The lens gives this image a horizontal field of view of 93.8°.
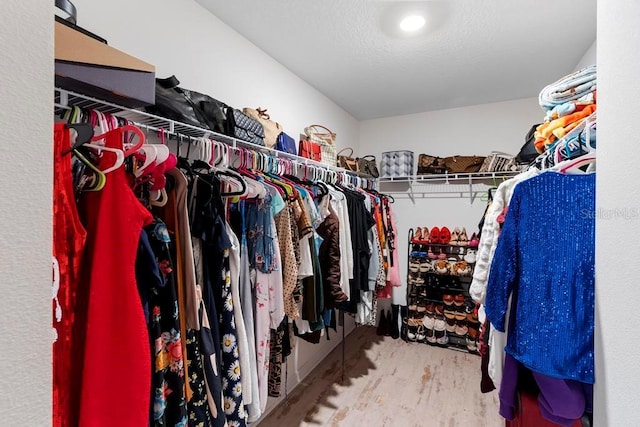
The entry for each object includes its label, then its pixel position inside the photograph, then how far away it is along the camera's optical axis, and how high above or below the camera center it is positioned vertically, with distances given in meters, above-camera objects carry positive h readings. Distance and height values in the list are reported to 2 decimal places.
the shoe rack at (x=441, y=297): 2.87 -0.84
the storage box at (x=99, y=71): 0.84 +0.43
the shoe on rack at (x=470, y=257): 2.82 -0.41
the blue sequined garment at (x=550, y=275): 0.92 -0.20
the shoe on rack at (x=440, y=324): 2.94 -1.08
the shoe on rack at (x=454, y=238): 2.97 -0.24
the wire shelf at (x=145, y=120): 0.97 +0.37
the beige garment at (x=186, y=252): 0.96 -0.13
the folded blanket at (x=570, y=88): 1.19 +0.53
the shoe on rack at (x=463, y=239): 2.93 -0.25
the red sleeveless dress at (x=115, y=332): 0.74 -0.30
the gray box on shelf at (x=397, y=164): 3.24 +0.54
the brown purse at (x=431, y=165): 3.12 +0.51
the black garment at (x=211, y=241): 1.04 -0.10
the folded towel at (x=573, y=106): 1.17 +0.45
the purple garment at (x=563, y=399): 0.93 -0.59
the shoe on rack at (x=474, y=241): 2.86 -0.26
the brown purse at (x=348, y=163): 2.82 +0.48
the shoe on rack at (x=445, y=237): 3.00 -0.23
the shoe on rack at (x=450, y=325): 2.90 -1.09
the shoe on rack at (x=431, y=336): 3.01 -1.24
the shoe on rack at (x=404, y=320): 3.17 -1.15
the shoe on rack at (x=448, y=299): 2.95 -0.85
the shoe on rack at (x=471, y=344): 2.82 -1.23
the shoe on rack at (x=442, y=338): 2.97 -1.24
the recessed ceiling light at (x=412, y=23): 1.75 +1.15
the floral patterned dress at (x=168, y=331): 0.88 -0.36
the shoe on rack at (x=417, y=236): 3.12 -0.24
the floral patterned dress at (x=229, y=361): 1.11 -0.56
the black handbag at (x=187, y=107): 1.24 +0.47
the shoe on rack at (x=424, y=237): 3.09 -0.24
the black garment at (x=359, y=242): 2.18 -0.21
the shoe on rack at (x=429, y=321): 2.98 -1.07
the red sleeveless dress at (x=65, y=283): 0.67 -0.17
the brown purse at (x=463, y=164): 2.97 +0.51
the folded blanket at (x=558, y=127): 1.17 +0.38
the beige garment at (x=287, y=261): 1.49 -0.24
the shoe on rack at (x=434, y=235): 3.04 -0.22
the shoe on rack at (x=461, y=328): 2.85 -1.09
